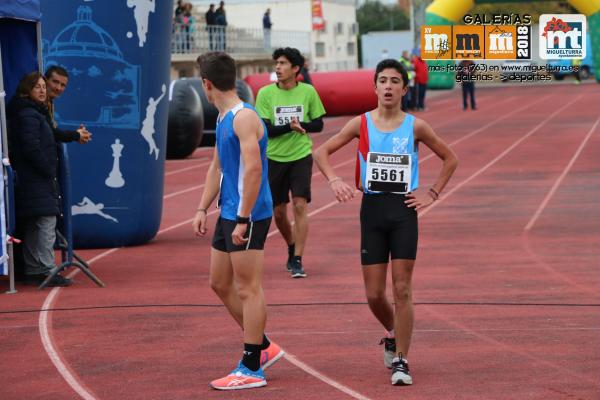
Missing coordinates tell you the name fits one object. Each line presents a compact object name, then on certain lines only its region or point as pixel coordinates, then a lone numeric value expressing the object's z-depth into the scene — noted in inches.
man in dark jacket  445.7
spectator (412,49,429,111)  1765.1
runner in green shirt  456.1
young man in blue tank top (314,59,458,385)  286.7
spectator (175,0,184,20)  1872.9
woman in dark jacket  437.7
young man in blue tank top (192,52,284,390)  277.3
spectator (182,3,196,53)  1902.1
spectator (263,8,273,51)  2487.8
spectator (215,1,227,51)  2090.3
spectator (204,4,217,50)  2042.9
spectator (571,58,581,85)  2693.4
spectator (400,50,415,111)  1749.5
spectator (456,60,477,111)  1777.8
